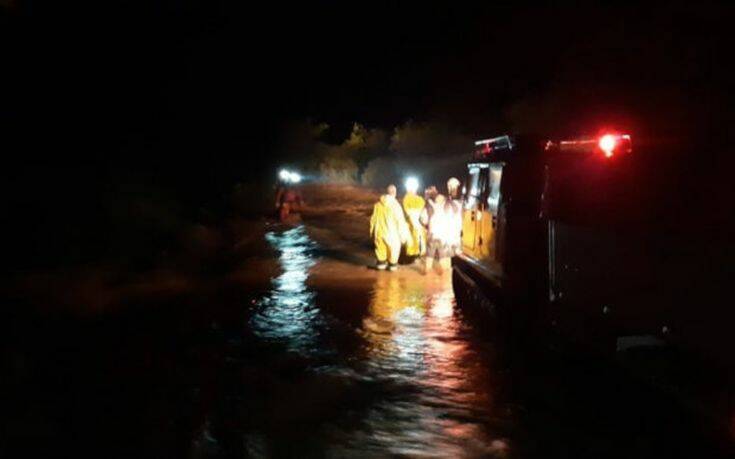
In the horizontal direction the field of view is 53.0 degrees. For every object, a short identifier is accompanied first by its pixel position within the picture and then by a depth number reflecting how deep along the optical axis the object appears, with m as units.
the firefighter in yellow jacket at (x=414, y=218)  14.99
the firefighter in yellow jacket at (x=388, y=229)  14.23
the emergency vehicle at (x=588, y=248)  4.63
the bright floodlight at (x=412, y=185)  14.98
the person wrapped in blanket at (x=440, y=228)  13.36
